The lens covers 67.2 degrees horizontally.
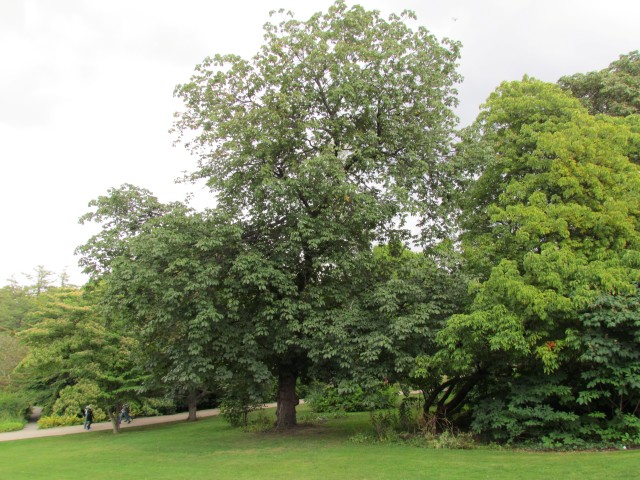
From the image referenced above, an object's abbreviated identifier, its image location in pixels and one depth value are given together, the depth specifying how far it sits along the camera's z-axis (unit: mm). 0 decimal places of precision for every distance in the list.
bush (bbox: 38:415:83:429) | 26391
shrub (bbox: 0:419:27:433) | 25219
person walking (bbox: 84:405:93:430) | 23625
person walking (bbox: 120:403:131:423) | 27297
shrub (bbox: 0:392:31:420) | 27656
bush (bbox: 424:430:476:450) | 11812
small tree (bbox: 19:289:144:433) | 18547
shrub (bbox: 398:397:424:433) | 14016
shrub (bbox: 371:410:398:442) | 13609
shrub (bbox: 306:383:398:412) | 12883
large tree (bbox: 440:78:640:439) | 10586
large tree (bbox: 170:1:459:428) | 13609
